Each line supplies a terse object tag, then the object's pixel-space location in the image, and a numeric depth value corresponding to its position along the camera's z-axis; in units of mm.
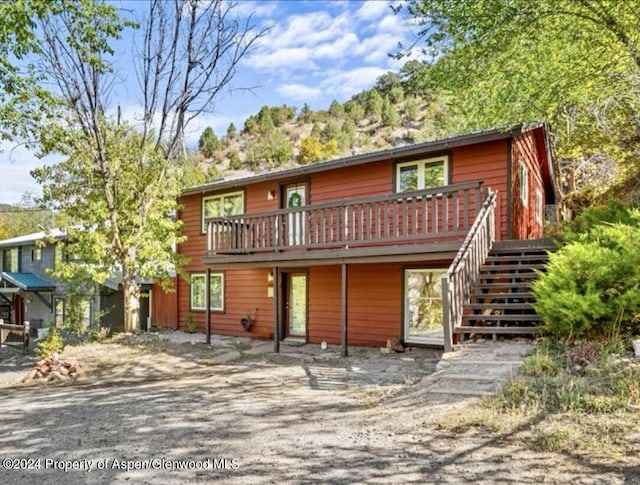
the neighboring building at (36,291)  19875
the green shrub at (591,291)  6039
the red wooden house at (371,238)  8875
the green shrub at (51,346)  10969
